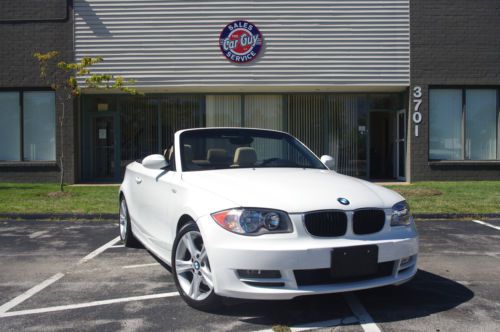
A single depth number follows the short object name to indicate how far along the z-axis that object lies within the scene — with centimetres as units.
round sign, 1473
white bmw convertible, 333
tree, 1439
